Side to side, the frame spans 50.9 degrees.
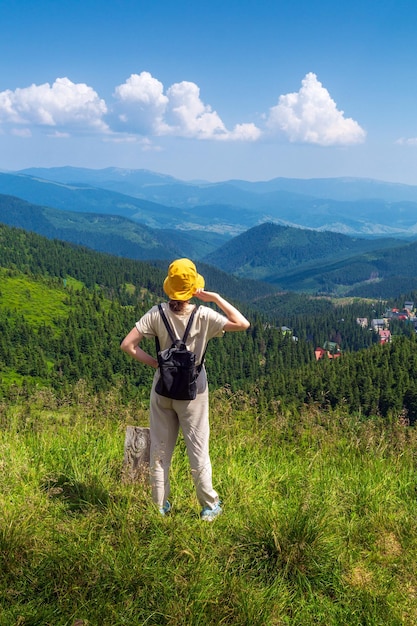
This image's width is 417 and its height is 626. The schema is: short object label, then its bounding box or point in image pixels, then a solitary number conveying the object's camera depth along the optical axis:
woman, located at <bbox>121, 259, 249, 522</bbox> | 4.63
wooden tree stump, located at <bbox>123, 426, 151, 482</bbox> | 5.14
